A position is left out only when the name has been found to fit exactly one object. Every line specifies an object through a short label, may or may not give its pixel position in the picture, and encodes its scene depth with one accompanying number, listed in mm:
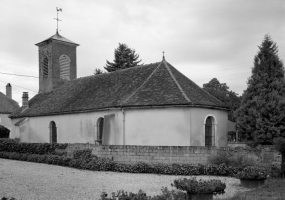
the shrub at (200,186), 8836
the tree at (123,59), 52625
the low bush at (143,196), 7305
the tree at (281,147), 13266
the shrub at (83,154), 18703
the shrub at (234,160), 14742
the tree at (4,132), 32506
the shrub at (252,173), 11578
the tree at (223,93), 51762
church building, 19875
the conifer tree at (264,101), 19875
